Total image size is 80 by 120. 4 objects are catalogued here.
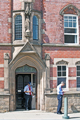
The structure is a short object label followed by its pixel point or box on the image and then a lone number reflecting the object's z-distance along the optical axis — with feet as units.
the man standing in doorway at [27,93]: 55.31
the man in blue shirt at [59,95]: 52.42
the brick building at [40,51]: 54.03
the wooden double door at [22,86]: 57.00
